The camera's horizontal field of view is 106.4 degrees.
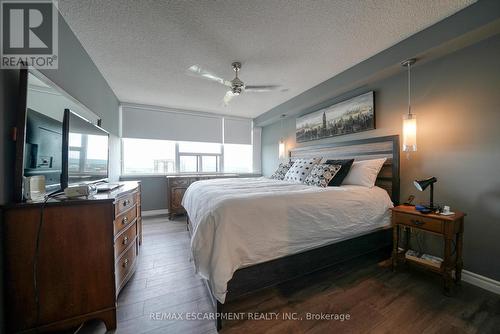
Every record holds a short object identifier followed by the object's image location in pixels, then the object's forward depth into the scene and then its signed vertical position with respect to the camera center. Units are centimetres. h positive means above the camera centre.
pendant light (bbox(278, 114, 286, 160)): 441 +49
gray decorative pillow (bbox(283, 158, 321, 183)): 282 -2
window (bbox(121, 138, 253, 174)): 426 +28
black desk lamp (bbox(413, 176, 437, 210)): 181 -13
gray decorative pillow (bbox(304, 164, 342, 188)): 242 -8
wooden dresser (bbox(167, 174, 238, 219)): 401 -51
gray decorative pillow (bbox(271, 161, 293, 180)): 338 -5
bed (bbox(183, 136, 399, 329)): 135 -52
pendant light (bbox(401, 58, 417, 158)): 205 +43
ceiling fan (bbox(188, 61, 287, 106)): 209 +107
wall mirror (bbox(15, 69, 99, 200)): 114 +25
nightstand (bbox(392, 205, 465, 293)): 162 -56
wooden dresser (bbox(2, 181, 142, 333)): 110 -61
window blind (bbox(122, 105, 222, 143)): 416 +104
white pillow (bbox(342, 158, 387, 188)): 237 -3
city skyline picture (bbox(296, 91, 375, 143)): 271 +85
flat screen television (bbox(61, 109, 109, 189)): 144 +14
